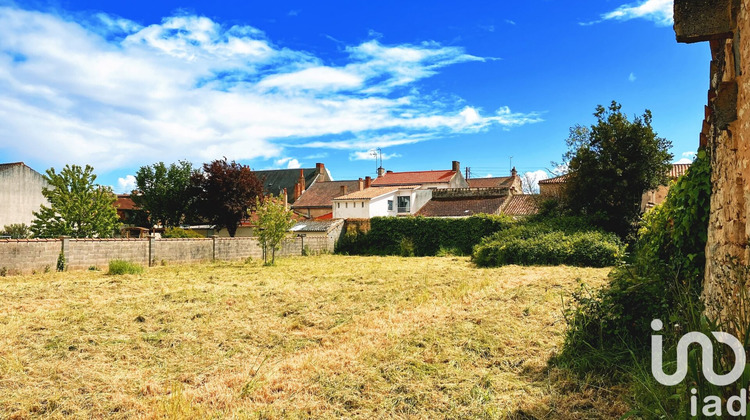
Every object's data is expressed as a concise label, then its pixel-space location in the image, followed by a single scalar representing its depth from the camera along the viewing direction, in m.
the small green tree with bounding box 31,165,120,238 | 20.66
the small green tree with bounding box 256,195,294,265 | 20.95
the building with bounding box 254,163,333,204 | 54.86
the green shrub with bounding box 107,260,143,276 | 15.66
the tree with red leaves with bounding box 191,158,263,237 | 36.00
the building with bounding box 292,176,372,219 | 47.74
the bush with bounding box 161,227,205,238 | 27.25
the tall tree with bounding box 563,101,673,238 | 18.59
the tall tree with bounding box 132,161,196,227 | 39.00
